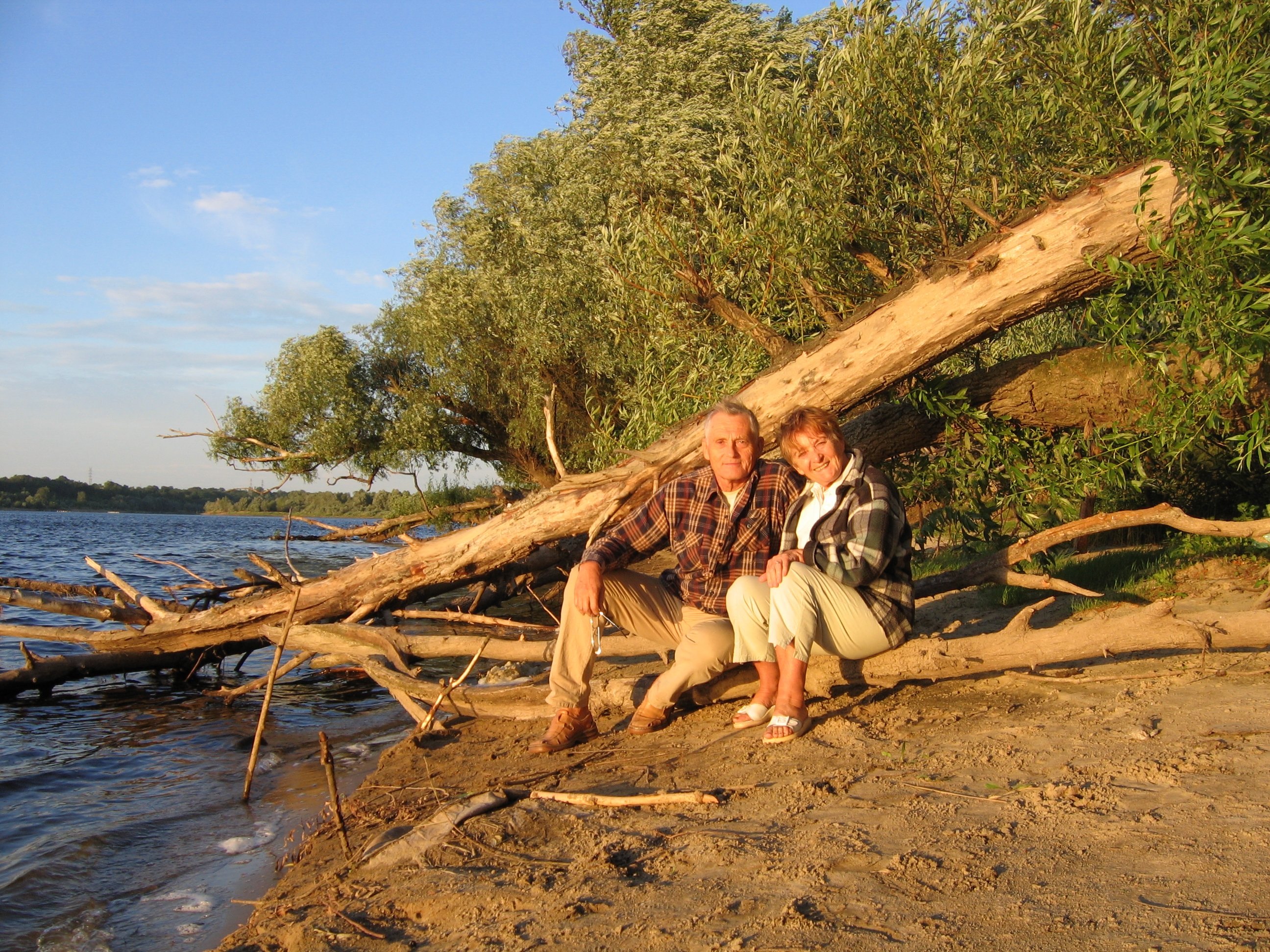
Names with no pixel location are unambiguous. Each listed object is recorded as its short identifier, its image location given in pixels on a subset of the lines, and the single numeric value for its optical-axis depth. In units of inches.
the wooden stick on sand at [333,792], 147.1
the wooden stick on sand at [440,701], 206.7
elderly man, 197.5
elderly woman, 181.2
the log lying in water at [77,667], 357.4
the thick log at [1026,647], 195.8
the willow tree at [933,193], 211.8
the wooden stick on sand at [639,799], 154.4
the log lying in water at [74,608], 350.9
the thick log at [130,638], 361.1
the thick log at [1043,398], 264.8
